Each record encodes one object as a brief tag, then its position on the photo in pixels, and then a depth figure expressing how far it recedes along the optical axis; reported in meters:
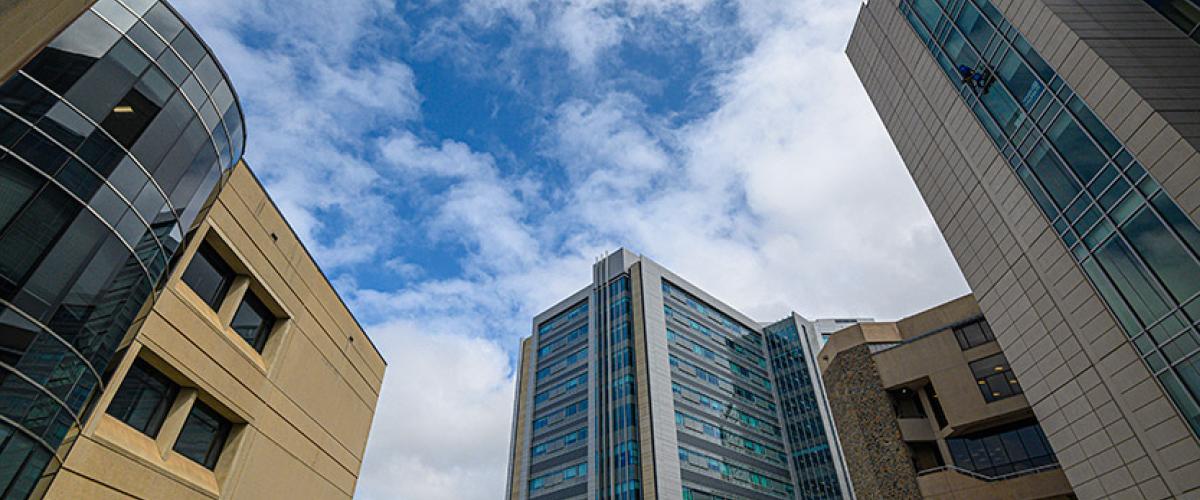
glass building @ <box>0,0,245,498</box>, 8.49
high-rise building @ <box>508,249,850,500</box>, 61.28
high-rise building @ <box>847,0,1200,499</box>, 15.31
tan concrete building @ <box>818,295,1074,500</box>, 29.91
